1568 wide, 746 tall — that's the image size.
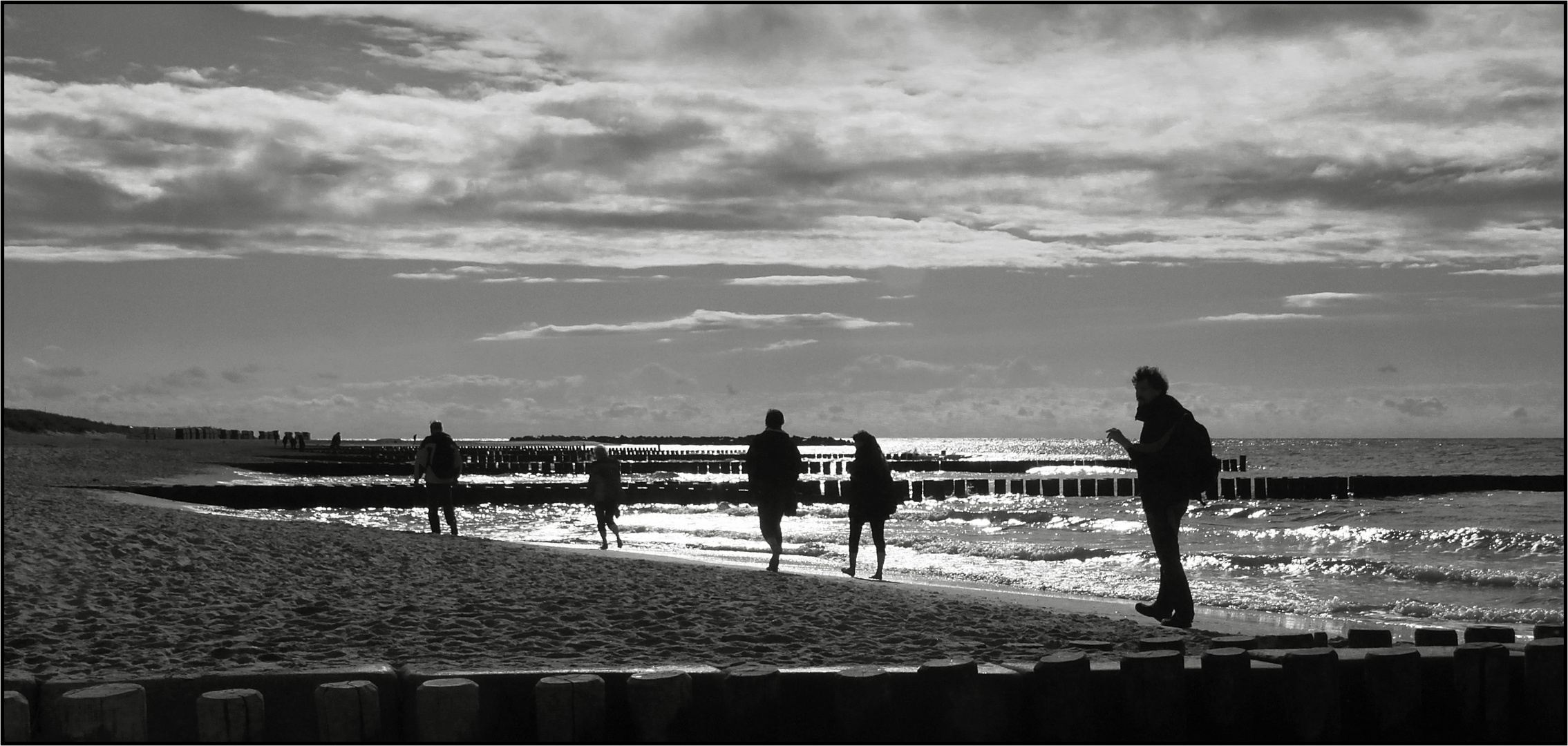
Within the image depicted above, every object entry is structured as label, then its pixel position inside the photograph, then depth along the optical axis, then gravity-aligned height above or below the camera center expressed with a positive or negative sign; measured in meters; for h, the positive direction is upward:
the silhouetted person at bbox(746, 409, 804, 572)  12.09 -0.47
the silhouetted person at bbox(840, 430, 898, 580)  12.59 -0.67
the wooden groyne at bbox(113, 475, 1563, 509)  29.67 -2.21
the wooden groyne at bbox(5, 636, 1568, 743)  4.84 -1.09
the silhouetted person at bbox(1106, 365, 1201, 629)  8.41 -0.41
